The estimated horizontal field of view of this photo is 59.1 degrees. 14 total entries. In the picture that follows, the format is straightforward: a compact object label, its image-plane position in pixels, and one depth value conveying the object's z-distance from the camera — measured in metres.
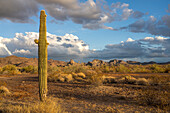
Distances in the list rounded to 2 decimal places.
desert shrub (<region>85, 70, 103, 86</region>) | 16.60
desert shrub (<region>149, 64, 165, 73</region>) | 35.08
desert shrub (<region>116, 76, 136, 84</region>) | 19.02
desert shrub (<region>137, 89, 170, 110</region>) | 8.80
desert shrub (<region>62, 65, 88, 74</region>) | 32.18
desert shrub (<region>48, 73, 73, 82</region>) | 22.62
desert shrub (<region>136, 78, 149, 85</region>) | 17.74
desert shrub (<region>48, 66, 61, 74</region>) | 42.69
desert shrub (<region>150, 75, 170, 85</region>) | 17.01
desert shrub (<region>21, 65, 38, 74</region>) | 45.05
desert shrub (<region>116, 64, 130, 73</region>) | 39.17
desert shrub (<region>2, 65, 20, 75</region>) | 39.81
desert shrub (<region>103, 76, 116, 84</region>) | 20.13
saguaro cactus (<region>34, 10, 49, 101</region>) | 8.60
